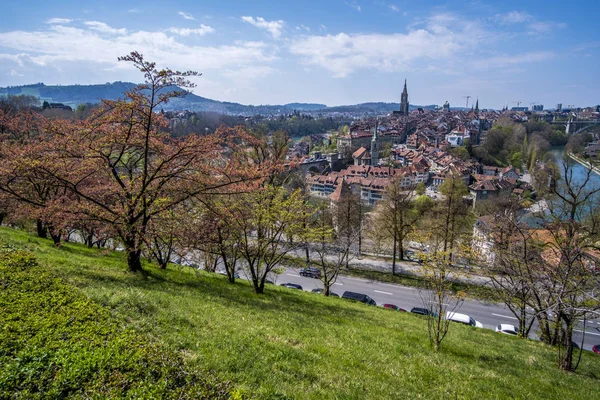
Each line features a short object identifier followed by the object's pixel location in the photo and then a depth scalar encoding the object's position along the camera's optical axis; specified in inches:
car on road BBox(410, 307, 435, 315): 852.3
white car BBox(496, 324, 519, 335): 810.2
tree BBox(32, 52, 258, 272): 404.2
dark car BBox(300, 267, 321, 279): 1205.0
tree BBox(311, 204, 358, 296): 669.4
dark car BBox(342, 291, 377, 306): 914.7
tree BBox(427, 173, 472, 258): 1142.3
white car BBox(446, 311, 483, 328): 827.0
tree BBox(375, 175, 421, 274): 1224.2
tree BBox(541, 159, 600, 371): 358.9
